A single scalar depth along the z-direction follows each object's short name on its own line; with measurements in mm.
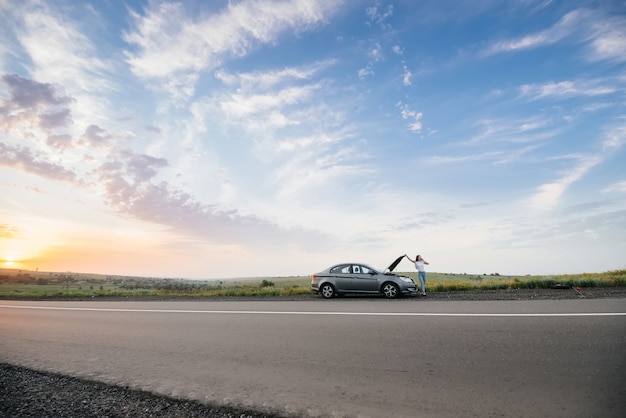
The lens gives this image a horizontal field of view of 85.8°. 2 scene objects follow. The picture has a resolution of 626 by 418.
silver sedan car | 15539
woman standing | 16062
